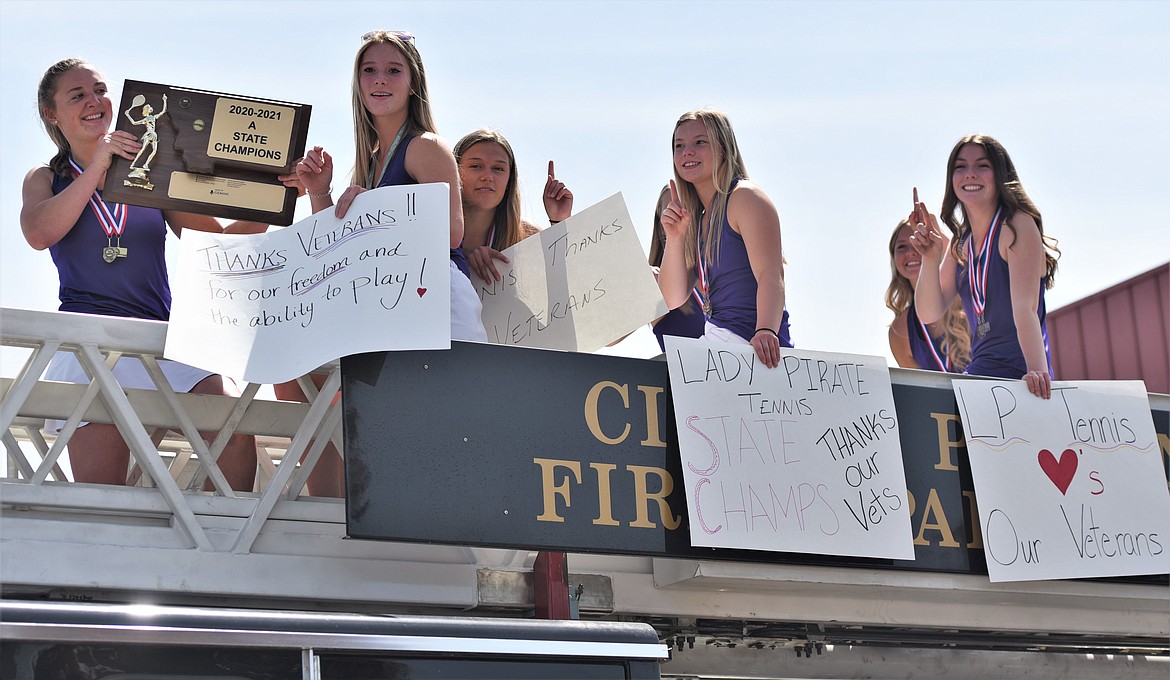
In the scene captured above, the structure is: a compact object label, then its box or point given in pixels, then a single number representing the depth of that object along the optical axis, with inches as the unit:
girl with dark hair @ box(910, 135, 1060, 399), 233.6
